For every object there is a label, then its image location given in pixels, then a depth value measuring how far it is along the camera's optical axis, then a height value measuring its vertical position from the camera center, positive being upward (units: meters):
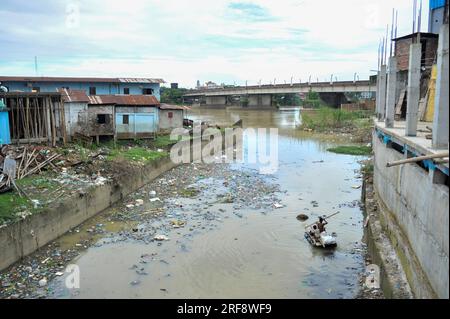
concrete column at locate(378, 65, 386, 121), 16.56 +0.34
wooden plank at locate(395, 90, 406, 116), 17.69 -0.24
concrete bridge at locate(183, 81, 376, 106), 42.34 +1.06
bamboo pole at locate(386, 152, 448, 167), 5.44 -0.80
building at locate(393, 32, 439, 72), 19.80 +2.49
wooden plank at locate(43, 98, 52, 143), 17.20 -0.88
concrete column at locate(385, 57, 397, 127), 12.23 +0.18
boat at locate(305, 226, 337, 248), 9.91 -3.46
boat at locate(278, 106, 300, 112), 70.84 -1.68
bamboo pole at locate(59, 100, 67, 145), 17.33 -0.87
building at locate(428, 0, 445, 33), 19.88 +4.17
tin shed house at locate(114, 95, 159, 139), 20.92 -0.91
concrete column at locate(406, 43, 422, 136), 8.60 +0.34
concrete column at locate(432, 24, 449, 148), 6.16 +0.03
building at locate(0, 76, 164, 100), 27.08 +1.03
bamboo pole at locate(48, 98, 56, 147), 17.11 -0.99
